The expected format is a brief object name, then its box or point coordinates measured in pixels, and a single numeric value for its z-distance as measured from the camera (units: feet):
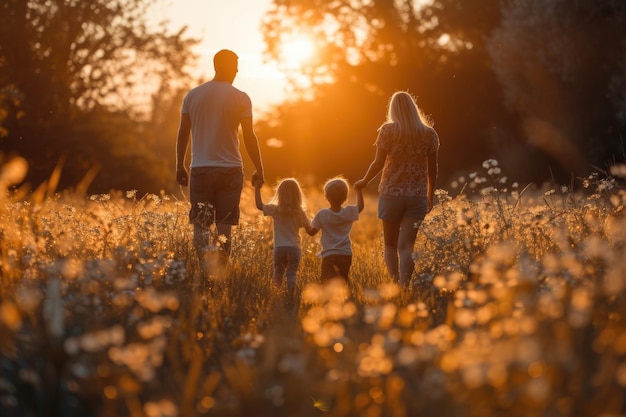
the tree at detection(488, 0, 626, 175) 88.53
